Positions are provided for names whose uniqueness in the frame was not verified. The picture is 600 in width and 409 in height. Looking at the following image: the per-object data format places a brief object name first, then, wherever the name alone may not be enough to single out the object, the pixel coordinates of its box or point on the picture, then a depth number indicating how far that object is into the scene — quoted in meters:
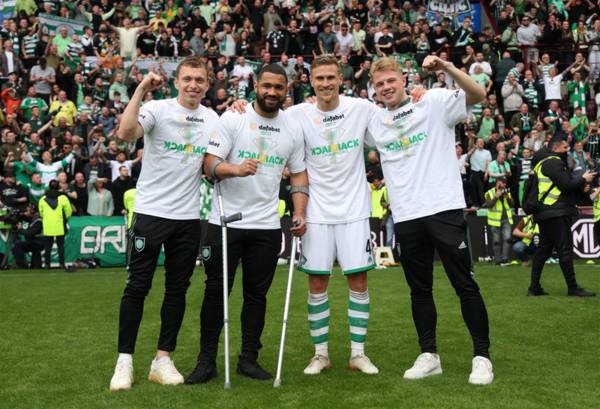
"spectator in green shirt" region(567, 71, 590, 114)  23.92
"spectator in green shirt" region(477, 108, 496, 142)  22.66
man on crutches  6.64
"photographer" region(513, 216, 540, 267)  17.20
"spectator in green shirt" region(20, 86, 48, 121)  21.70
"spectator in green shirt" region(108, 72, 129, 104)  22.62
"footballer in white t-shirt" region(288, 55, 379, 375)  6.87
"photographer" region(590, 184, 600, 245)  14.16
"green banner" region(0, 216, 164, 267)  18.95
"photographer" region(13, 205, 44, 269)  18.64
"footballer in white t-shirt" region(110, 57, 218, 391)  6.47
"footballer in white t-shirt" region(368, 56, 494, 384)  6.46
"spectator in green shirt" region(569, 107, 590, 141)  22.64
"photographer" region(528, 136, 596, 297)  11.44
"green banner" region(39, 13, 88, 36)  24.19
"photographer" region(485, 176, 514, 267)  18.31
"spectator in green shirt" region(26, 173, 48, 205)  19.59
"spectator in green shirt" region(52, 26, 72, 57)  23.53
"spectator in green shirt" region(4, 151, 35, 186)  19.81
